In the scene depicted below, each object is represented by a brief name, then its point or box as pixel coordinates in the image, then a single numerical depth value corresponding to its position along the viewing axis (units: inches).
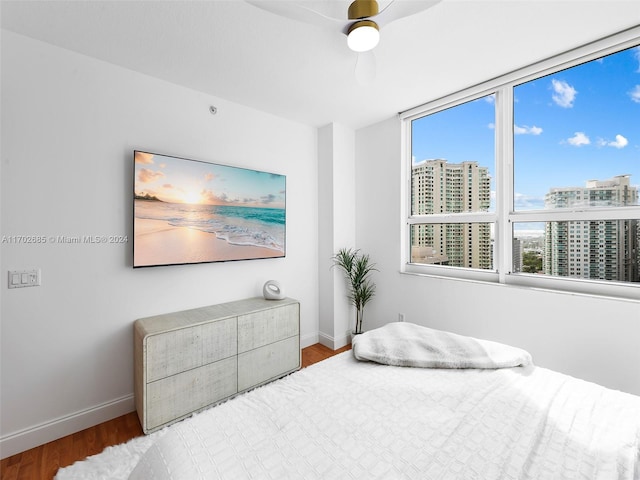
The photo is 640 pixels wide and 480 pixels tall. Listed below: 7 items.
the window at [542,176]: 78.8
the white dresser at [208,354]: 76.6
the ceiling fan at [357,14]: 51.2
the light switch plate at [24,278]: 70.4
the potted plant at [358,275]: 130.9
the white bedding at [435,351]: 60.3
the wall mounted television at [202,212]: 86.6
